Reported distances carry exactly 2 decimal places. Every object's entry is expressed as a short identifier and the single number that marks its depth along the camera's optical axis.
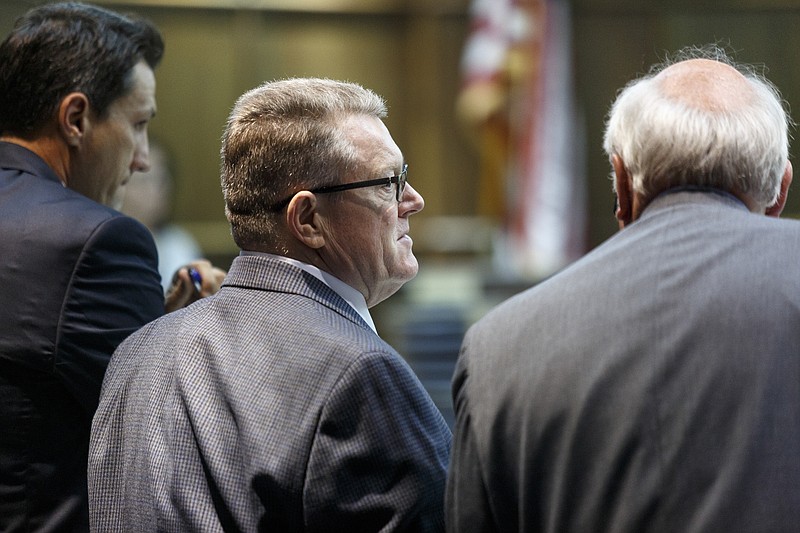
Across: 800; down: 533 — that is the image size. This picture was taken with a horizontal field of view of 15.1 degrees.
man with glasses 3.00
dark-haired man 3.24
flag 8.57
